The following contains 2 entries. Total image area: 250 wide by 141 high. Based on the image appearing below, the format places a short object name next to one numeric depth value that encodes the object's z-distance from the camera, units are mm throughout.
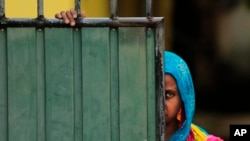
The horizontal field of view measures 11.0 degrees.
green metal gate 6013
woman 6489
